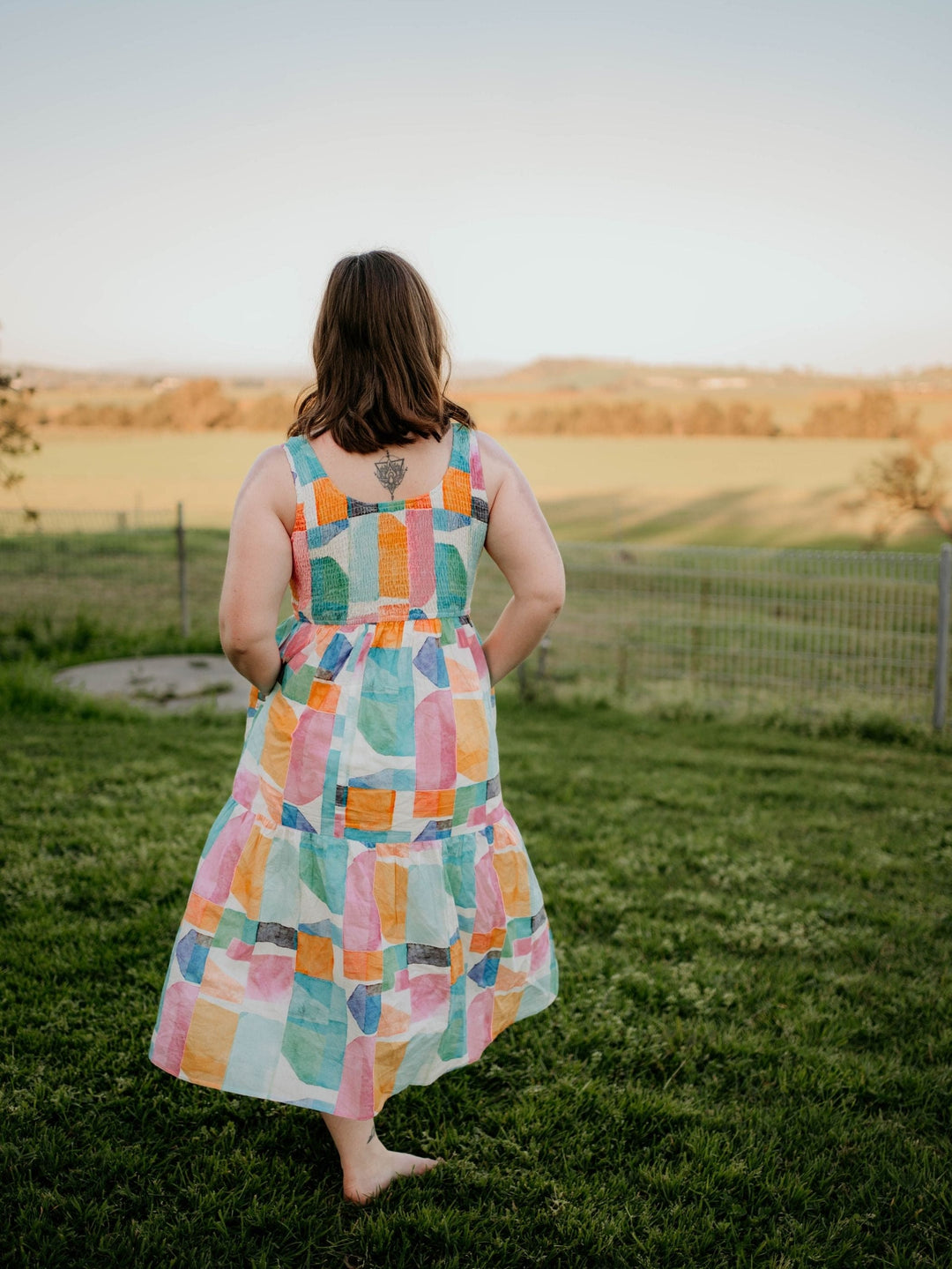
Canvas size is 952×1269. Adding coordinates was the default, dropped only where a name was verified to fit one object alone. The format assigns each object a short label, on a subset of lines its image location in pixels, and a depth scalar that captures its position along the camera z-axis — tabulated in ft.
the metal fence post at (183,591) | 27.86
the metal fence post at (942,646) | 20.10
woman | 5.65
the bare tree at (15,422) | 22.57
